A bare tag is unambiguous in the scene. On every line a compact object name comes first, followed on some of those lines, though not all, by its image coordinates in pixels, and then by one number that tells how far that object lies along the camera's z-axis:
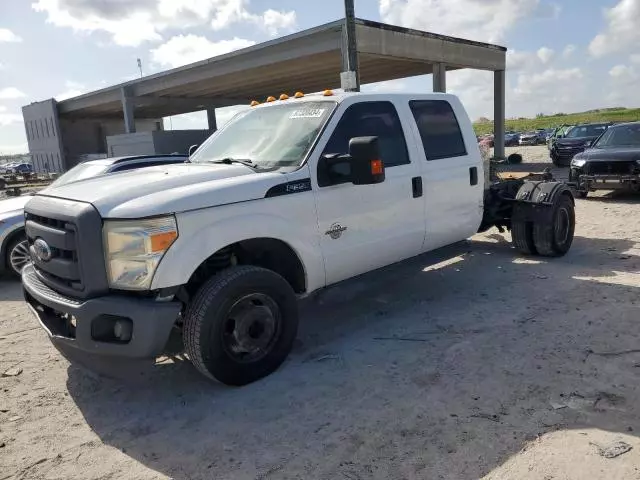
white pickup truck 3.34
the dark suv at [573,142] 19.80
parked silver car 7.26
